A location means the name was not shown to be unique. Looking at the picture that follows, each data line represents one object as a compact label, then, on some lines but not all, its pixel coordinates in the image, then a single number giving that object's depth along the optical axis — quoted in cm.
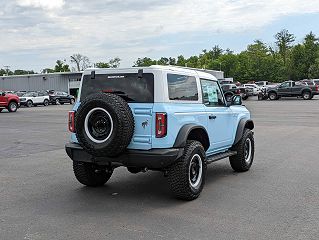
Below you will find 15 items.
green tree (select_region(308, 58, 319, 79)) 8802
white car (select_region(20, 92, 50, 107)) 4519
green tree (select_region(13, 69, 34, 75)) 15875
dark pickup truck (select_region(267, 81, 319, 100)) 4147
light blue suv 585
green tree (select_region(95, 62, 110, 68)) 11218
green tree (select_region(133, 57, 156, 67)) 10950
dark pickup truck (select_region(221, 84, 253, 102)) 4251
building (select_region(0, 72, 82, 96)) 7046
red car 3206
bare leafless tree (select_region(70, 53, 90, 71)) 11944
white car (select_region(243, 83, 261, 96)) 5196
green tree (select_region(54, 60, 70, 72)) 11394
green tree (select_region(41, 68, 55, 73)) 13205
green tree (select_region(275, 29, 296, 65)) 12134
